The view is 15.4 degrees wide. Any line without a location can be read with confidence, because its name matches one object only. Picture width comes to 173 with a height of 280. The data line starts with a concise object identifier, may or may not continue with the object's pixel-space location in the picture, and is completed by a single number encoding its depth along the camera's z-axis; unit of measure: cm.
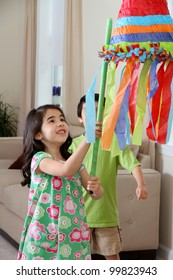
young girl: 243
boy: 309
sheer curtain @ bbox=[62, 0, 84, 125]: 598
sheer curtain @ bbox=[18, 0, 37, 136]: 702
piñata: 192
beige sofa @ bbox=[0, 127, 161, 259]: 399
